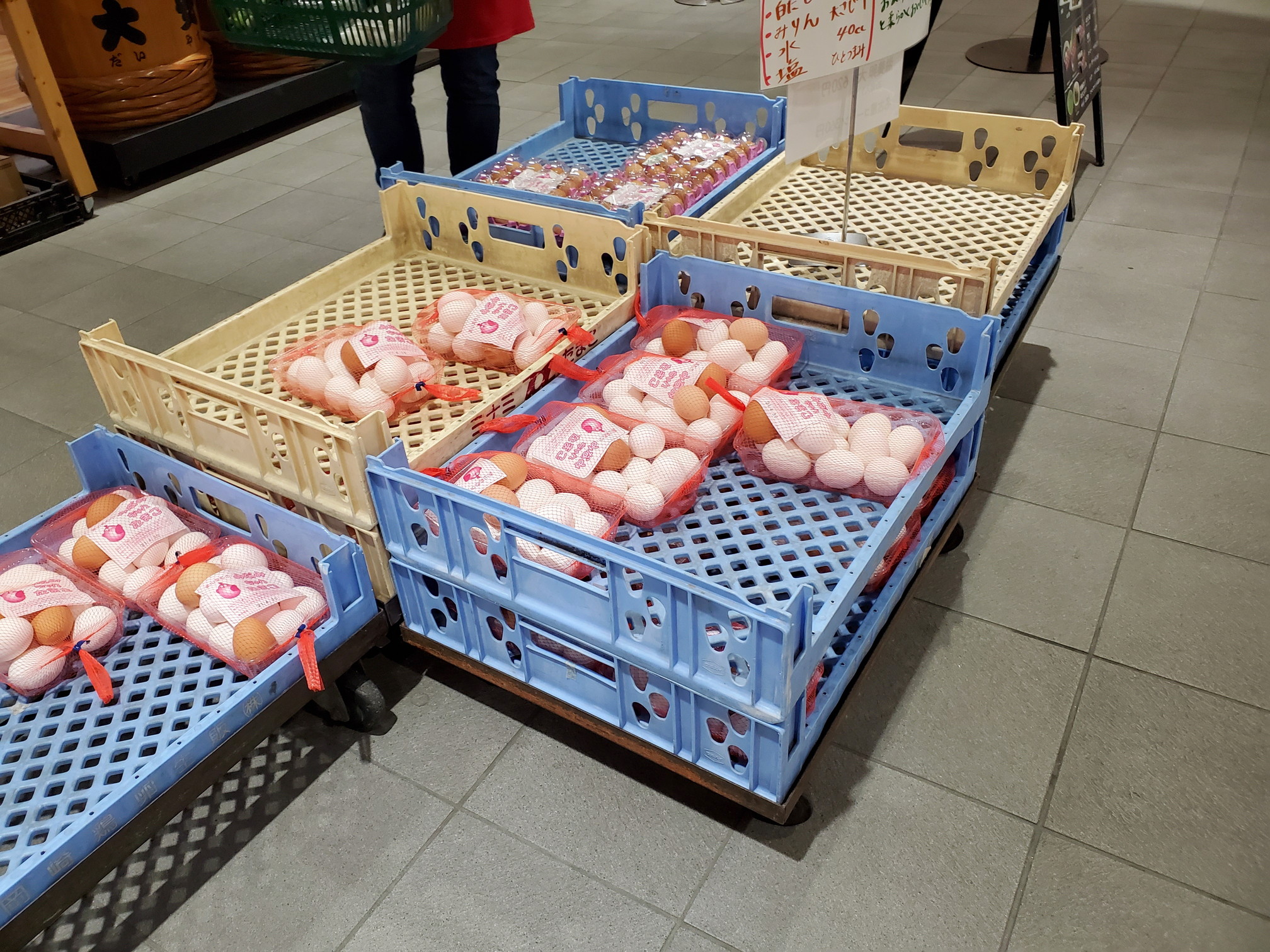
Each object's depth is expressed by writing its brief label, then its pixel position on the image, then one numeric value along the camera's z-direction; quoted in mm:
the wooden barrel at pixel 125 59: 3984
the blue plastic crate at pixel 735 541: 1296
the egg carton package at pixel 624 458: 1661
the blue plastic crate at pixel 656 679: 1393
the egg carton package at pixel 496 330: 1969
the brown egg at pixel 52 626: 1614
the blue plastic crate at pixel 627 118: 2973
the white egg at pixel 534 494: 1610
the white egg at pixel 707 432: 1778
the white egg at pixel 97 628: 1643
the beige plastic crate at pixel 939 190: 2352
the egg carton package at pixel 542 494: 1561
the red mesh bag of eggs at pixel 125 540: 1744
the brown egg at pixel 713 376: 1830
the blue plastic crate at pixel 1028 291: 2213
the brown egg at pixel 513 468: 1650
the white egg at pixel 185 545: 1769
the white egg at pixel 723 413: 1812
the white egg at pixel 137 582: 1728
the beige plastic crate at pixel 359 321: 1633
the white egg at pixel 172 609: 1671
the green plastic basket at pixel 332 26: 2125
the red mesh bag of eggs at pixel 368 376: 1856
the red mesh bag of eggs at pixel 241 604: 1574
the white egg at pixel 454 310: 2020
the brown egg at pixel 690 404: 1795
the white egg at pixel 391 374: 1856
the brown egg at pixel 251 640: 1562
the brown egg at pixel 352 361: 1902
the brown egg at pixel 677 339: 1993
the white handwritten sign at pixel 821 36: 1917
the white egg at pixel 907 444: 1680
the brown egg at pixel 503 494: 1610
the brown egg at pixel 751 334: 1956
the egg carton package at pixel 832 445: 1679
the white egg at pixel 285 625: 1610
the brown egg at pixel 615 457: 1709
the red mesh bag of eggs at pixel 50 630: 1583
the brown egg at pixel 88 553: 1763
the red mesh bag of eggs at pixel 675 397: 1796
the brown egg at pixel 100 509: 1824
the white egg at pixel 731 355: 1930
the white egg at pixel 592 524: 1588
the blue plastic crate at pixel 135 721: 1337
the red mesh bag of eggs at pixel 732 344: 1906
